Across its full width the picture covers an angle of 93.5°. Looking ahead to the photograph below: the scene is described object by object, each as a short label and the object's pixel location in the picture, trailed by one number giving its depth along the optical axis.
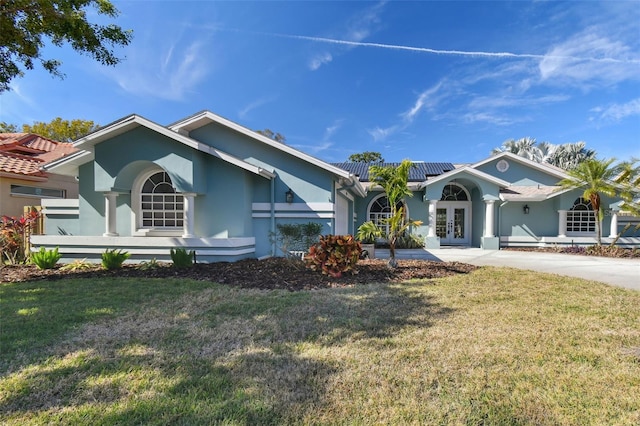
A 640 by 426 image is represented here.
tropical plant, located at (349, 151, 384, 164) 44.19
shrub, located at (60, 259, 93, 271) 9.08
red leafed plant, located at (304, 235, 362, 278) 8.08
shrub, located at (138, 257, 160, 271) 9.05
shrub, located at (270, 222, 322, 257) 10.10
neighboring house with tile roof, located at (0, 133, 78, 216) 14.04
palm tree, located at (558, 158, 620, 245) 14.32
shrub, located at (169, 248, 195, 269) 9.04
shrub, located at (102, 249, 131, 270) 8.86
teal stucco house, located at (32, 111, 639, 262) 9.97
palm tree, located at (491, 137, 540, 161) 28.36
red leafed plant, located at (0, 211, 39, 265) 9.87
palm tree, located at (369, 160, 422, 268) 9.07
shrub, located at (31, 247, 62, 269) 8.93
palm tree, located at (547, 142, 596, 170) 26.91
